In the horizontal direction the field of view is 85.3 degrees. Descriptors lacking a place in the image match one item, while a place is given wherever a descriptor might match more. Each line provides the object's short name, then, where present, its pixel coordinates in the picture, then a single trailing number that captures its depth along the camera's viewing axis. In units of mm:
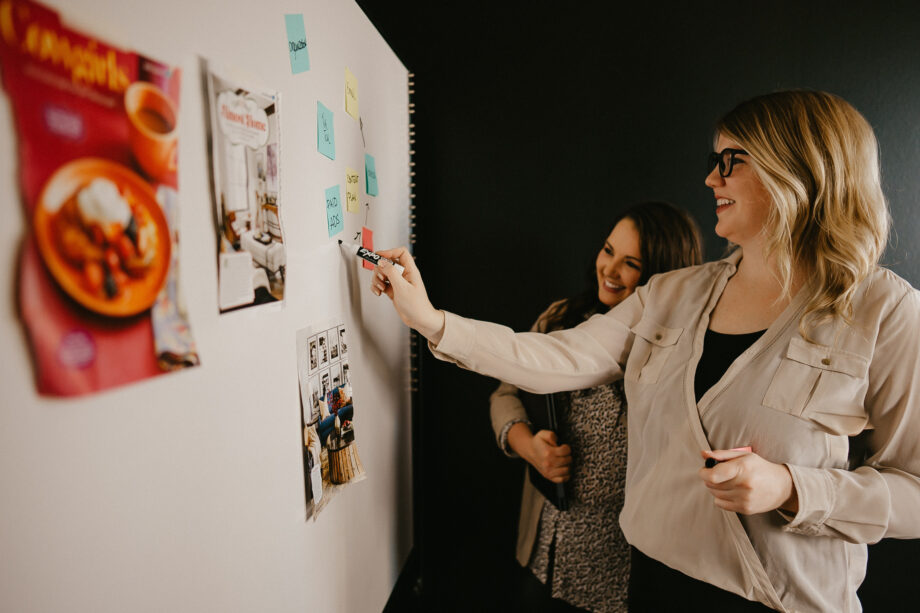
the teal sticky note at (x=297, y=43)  839
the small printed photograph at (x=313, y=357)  953
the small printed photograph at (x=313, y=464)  929
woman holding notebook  1347
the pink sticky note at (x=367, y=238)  1242
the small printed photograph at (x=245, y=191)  639
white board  414
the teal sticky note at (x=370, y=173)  1275
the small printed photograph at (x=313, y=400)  946
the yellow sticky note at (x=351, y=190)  1131
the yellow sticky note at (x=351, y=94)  1120
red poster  401
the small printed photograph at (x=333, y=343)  1041
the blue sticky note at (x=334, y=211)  1021
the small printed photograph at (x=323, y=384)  990
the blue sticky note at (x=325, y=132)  961
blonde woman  894
